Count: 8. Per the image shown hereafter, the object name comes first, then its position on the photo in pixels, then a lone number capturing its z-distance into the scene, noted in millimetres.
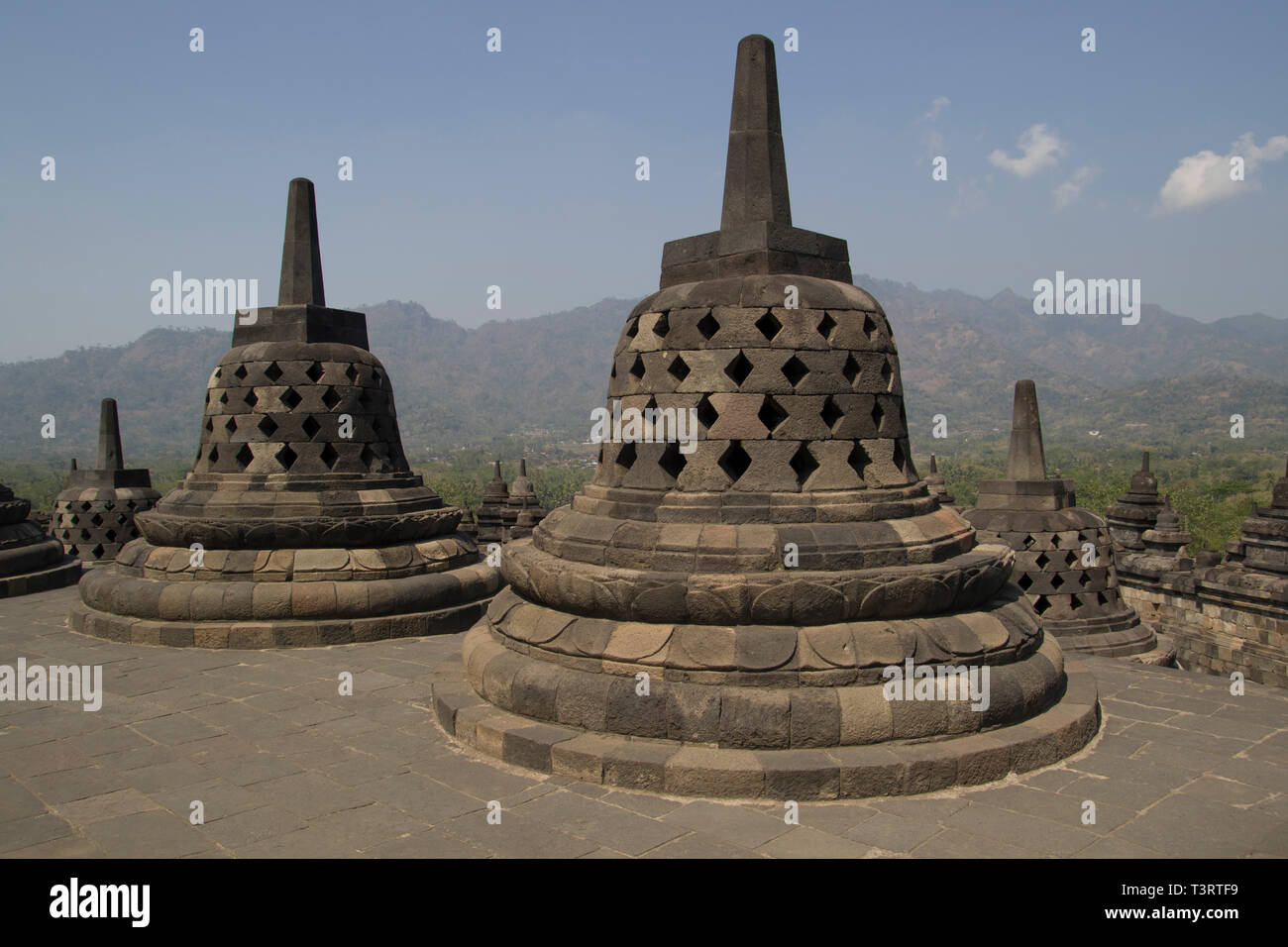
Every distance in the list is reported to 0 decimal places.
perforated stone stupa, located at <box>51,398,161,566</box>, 12938
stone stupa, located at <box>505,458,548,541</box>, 18188
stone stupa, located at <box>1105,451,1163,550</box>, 18266
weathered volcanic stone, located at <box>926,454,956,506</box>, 20125
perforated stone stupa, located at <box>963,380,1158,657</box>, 9594
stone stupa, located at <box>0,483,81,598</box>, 10289
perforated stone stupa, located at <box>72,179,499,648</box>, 7828
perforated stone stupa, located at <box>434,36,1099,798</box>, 4309
